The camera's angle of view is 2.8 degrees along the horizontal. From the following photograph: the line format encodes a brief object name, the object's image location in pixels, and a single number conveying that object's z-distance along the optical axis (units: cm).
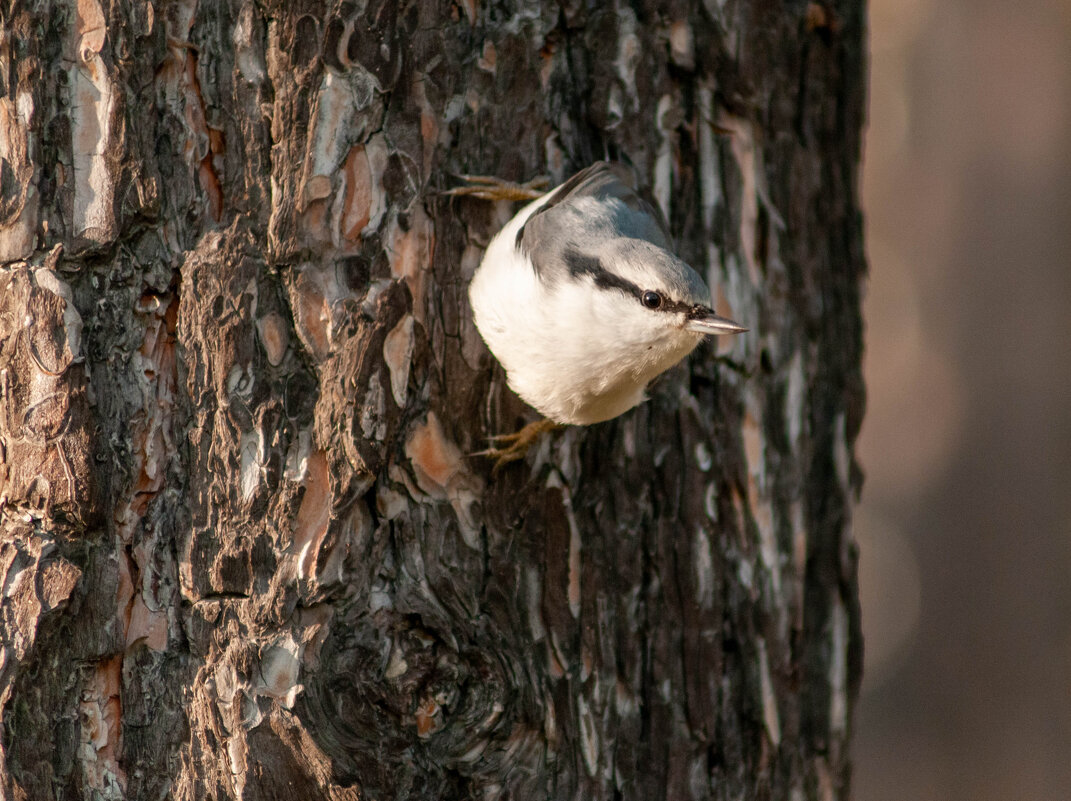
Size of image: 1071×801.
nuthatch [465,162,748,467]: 552
